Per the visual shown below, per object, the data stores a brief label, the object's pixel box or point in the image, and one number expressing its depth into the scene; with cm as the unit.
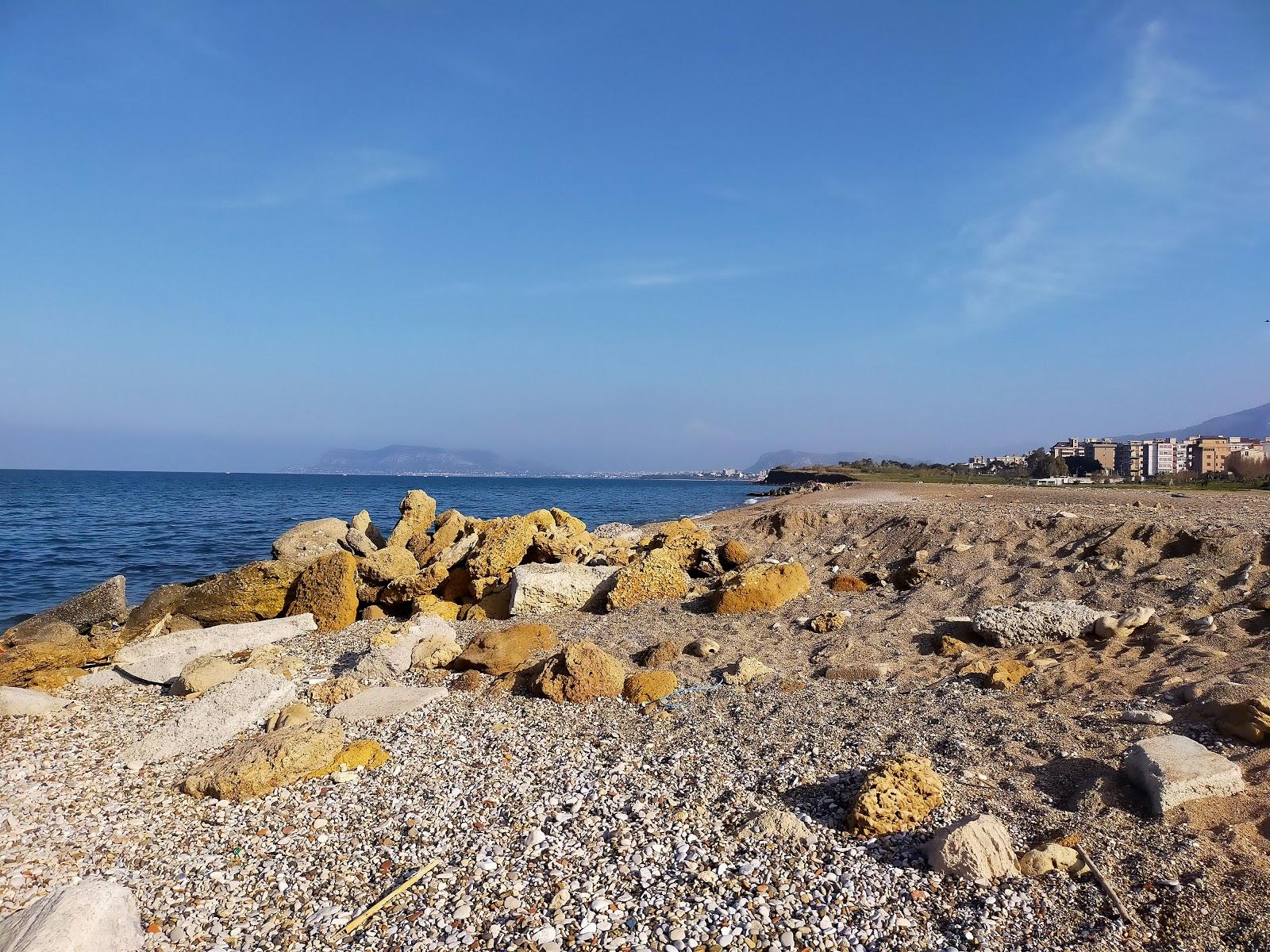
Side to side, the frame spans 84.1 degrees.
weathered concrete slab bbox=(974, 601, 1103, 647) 807
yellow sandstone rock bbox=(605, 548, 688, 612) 1191
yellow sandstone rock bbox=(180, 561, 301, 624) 1267
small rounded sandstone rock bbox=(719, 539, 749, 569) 1351
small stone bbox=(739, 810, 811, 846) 475
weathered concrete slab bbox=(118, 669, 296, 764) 698
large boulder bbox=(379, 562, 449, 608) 1309
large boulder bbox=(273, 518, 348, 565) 1628
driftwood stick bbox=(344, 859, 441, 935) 411
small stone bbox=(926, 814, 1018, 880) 417
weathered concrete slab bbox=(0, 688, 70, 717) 812
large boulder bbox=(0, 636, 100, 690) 929
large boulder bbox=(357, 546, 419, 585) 1348
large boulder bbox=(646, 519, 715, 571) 1373
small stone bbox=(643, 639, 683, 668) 906
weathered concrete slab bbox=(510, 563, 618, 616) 1188
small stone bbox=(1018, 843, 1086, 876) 412
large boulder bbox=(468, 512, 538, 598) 1318
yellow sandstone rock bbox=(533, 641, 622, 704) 789
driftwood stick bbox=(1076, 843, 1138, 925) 370
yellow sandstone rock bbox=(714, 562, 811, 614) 1098
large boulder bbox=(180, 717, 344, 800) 589
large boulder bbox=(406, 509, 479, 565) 1583
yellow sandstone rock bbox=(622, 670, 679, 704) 784
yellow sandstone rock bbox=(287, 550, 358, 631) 1232
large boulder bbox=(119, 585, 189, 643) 1212
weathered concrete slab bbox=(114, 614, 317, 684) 955
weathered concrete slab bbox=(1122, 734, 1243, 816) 449
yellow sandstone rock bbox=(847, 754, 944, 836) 477
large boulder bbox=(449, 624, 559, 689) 902
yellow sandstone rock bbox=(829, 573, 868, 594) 1158
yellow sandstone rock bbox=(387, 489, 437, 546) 1753
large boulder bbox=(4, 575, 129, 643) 1301
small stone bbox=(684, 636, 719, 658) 924
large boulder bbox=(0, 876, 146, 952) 393
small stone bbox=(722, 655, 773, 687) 819
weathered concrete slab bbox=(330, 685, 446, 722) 770
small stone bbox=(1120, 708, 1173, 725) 565
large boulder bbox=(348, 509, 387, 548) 1786
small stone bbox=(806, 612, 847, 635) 973
